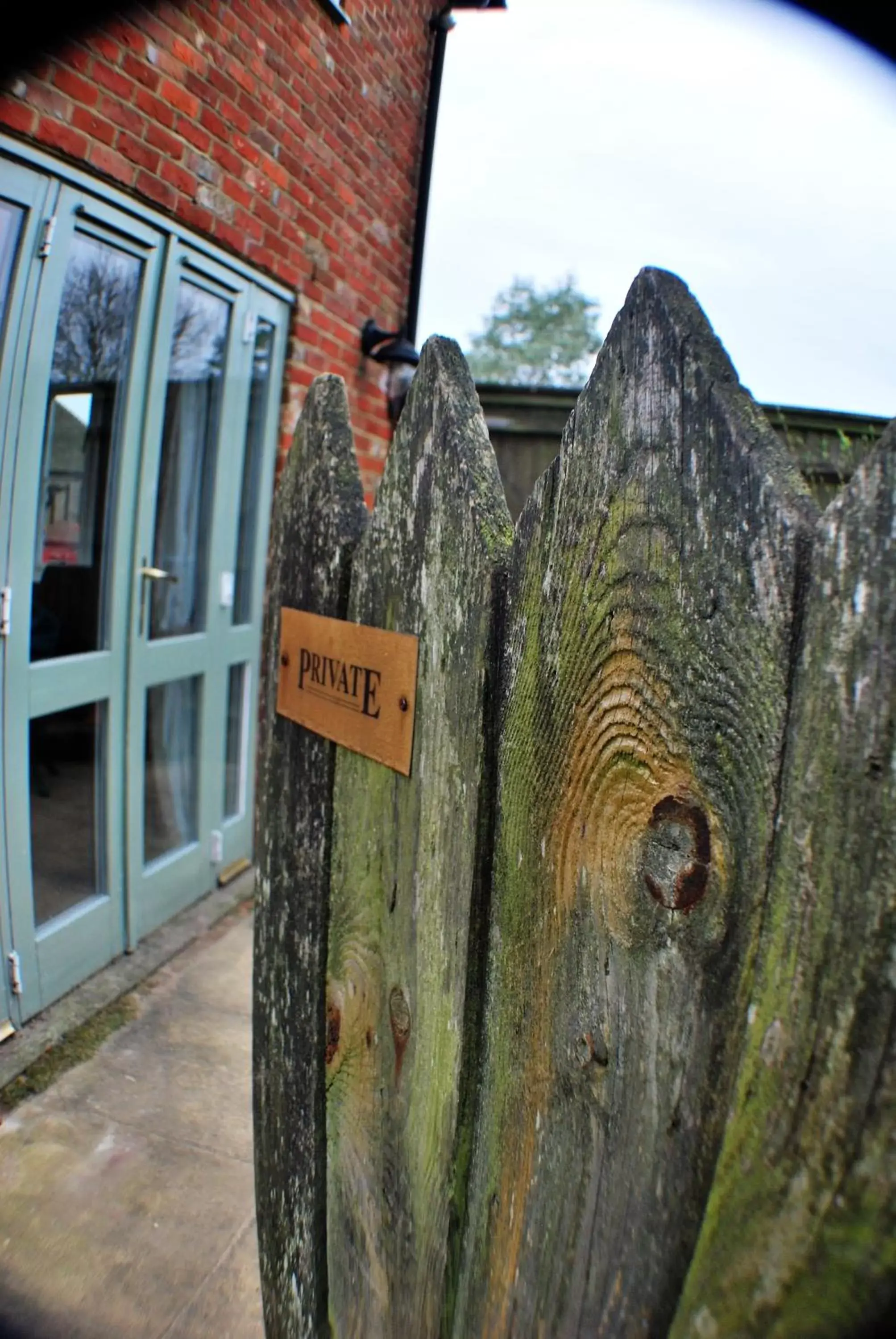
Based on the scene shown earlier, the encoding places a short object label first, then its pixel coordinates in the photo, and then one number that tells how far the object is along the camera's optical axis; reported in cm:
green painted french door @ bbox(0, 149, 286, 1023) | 241
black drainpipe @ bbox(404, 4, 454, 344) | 357
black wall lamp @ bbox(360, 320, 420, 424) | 407
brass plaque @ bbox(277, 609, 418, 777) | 95
